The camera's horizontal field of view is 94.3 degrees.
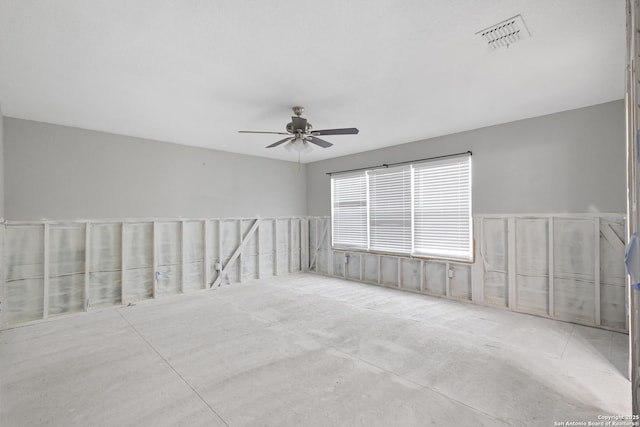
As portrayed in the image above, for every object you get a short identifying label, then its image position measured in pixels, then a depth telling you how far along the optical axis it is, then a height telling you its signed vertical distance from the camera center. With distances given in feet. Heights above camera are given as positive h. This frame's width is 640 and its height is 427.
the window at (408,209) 17.51 +0.68
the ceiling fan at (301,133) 12.31 +3.74
